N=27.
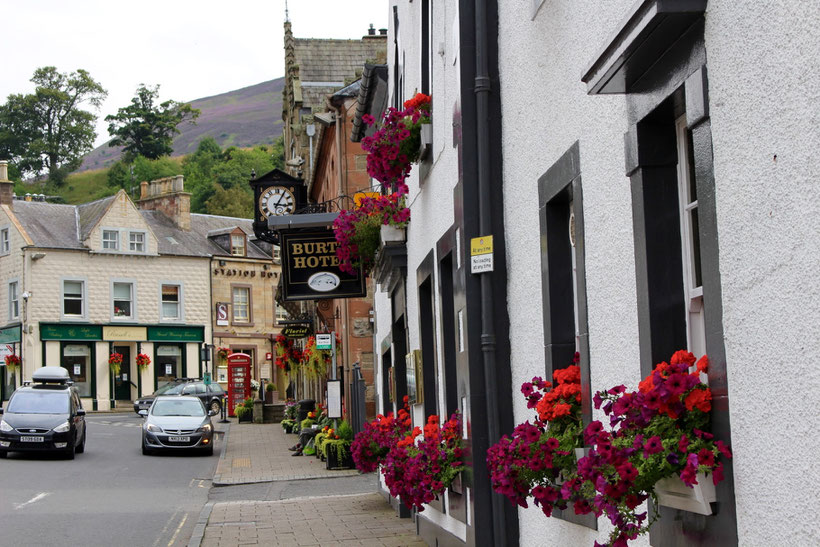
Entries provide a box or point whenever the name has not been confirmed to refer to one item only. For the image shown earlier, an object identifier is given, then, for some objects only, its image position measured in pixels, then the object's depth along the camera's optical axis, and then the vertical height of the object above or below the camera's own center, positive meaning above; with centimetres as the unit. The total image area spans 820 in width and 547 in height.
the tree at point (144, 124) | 11512 +2618
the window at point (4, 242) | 5247 +663
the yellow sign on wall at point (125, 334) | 5362 +223
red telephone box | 4375 -5
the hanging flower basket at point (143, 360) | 5394 +96
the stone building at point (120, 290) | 5162 +436
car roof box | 2877 +20
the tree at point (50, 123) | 10862 +2577
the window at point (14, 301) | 5184 +384
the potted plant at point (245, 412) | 4169 -130
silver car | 2738 -118
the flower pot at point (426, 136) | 1141 +236
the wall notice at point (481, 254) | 836 +85
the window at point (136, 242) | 5479 +672
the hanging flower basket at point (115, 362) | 5278 +89
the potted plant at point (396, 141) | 1177 +241
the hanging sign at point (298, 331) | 3678 +143
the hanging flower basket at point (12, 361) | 5028 +103
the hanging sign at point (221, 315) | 5719 +315
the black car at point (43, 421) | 2477 -82
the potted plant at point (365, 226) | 1393 +186
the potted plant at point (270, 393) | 4384 -67
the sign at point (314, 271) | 1839 +168
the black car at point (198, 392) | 4516 -57
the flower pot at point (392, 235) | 1395 +168
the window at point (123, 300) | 5425 +389
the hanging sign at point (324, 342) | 2688 +76
